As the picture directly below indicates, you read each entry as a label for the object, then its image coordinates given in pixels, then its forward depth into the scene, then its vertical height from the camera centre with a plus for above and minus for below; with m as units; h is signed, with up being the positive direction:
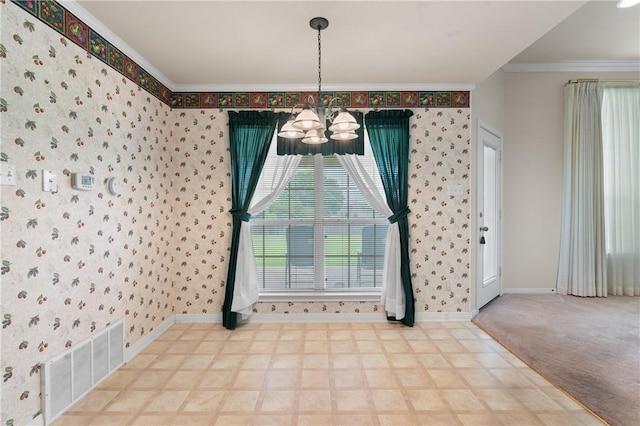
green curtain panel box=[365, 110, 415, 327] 3.41 +0.63
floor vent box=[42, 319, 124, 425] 1.88 -1.06
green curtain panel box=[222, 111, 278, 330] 3.38 +0.62
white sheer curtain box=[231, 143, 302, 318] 3.37 +0.02
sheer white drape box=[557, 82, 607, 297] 4.02 +0.24
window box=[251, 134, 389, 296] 3.55 -0.25
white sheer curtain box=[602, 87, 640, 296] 4.06 +0.40
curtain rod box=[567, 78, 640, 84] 4.05 +1.75
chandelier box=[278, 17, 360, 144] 1.86 +0.56
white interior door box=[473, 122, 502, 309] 3.63 -0.02
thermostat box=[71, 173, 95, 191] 2.06 +0.22
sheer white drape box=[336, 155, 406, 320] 3.36 -0.31
